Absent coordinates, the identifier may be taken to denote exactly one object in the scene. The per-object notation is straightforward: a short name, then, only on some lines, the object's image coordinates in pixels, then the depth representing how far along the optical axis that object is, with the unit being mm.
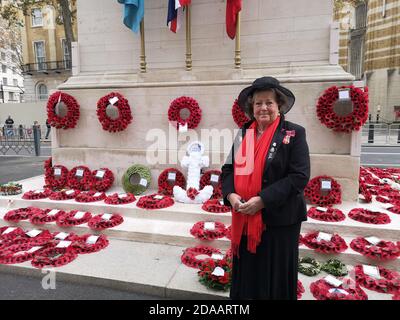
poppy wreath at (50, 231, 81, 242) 4426
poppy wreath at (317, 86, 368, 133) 5023
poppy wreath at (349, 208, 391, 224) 4365
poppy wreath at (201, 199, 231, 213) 4922
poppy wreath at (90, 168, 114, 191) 6152
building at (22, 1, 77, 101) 32281
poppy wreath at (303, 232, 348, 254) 3859
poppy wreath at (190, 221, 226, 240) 4285
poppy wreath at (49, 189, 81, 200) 5723
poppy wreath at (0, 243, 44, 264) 3920
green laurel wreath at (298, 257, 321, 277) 3548
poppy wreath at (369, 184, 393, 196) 5816
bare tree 17691
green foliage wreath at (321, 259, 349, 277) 3546
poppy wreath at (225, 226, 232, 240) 4288
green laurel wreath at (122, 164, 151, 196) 5992
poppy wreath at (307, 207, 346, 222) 4473
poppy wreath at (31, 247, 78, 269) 3822
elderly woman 2295
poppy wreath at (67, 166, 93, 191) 6258
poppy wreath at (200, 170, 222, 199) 5782
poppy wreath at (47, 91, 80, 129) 6500
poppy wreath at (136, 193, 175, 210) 5148
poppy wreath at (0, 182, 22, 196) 6121
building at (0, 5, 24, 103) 34288
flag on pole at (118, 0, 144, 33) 5961
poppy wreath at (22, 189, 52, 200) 5793
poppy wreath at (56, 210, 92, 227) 4844
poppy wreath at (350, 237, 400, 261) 3662
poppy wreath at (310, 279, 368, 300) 3013
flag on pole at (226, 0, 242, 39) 5656
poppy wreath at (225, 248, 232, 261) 3726
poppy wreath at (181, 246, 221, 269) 3802
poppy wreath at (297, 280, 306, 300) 3091
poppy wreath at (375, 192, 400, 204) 5295
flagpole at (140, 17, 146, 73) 6324
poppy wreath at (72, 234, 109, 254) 4211
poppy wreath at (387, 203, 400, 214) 4781
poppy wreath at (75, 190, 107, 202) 5554
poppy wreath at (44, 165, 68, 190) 6535
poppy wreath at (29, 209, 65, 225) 4953
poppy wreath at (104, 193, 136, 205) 5383
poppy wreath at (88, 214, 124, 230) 4738
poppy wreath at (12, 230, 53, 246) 4382
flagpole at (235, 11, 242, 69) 5805
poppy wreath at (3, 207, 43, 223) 5102
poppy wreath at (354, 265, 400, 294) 3219
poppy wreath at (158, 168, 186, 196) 5910
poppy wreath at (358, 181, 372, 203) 5316
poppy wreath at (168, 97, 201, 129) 5824
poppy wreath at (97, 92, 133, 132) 6180
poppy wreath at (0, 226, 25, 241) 4604
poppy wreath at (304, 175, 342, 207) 5109
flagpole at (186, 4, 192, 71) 6079
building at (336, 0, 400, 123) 27438
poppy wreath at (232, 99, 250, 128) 5590
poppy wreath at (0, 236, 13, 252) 4309
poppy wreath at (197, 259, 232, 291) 3229
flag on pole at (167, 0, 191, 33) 5777
